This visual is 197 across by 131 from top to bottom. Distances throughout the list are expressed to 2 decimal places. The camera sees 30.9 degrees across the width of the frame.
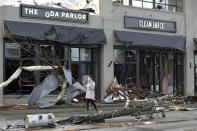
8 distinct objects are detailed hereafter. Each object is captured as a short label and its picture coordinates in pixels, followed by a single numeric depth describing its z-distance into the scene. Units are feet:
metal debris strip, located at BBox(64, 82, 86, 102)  60.64
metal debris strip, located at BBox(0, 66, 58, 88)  59.88
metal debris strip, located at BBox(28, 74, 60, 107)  58.85
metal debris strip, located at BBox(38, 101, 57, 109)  60.80
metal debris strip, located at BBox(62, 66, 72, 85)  60.86
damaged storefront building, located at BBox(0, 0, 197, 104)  66.50
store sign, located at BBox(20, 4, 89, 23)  67.05
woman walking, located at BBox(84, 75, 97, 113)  55.83
